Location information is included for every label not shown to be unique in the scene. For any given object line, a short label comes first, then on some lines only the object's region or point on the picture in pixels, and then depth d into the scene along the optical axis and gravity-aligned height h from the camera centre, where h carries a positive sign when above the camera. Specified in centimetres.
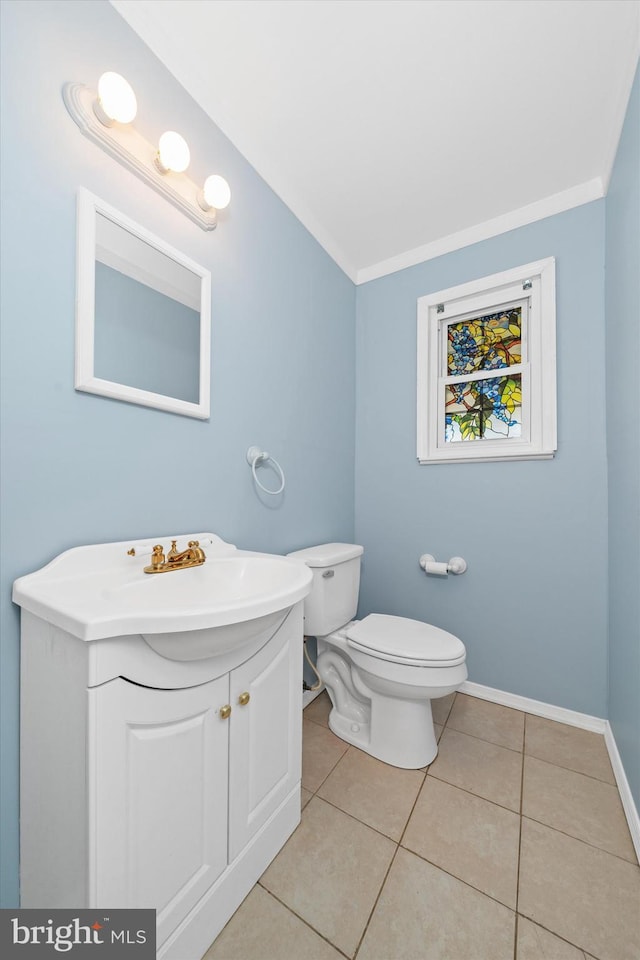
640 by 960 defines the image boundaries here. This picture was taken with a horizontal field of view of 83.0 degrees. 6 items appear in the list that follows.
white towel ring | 143 +11
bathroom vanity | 62 -52
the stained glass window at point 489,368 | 168 +60
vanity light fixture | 91 +95
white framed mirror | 92 +49
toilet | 131 -69
